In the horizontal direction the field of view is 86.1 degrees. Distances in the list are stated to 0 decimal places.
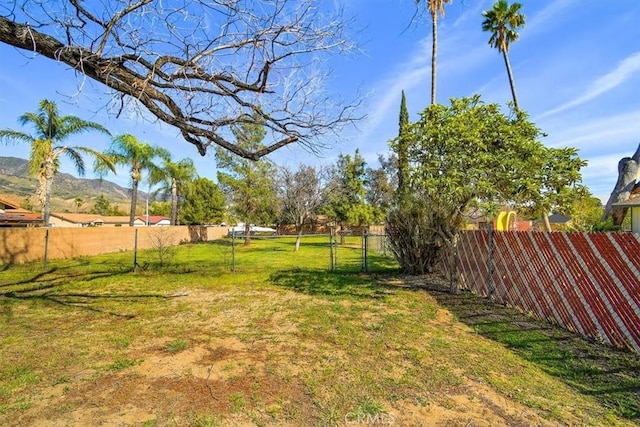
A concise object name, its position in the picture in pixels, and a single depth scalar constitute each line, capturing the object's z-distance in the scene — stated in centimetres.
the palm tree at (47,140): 1503
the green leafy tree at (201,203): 3253
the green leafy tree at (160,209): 6134
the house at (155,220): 5109
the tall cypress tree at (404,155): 783
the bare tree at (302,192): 2103
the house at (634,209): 1309
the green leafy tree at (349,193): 2675
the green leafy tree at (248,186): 2175
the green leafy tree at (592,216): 1529
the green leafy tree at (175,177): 2983
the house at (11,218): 2064
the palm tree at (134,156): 2477
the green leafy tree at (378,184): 3584
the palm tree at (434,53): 1416
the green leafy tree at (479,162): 664
